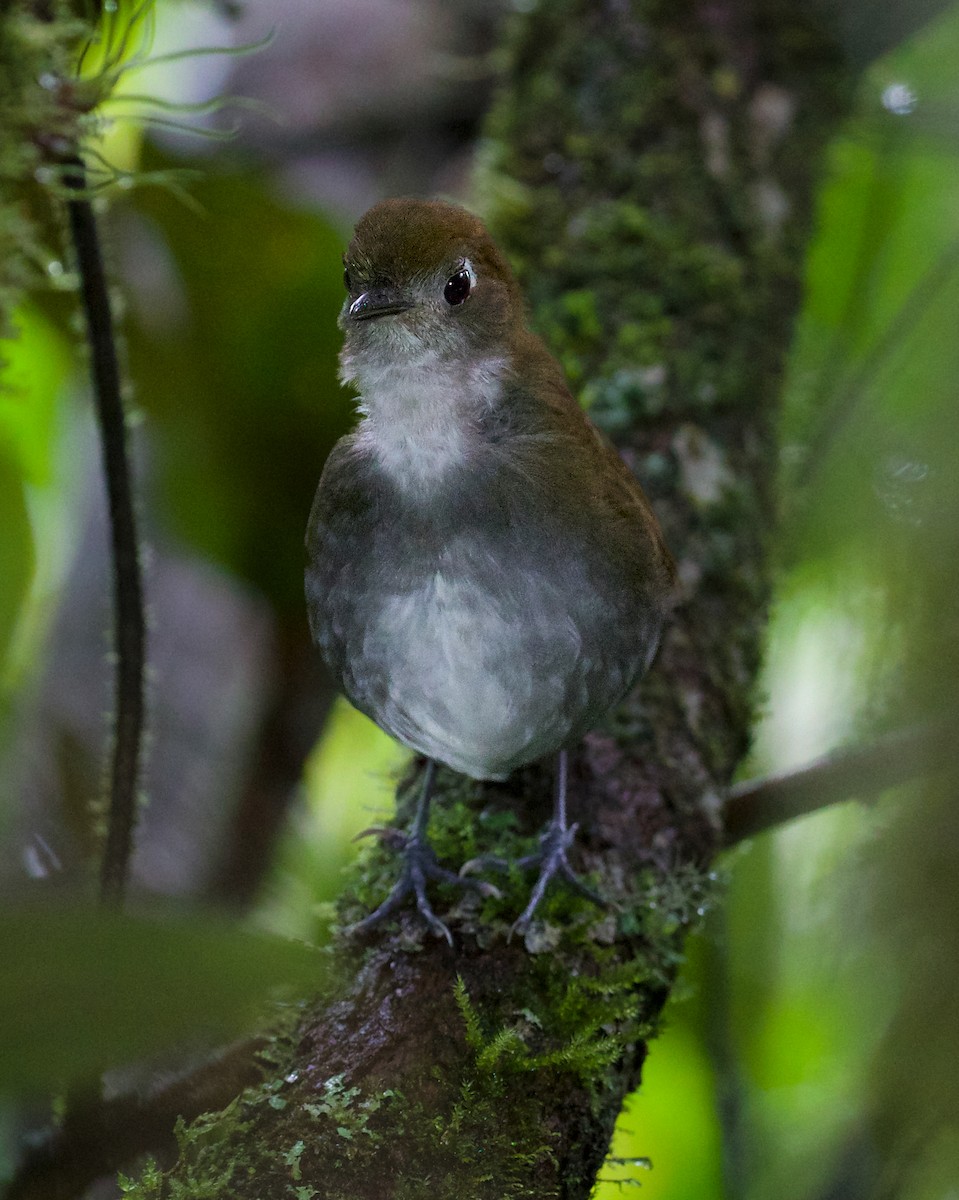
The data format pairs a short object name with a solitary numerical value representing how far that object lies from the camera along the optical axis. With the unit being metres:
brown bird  4.26
